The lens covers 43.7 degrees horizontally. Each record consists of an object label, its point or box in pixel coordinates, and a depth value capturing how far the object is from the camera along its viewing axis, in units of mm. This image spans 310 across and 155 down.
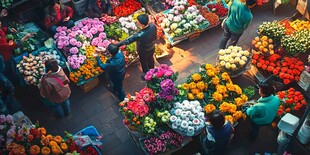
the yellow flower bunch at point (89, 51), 8086
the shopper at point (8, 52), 7211
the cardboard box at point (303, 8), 8961
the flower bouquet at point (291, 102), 7142
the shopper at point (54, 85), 6602
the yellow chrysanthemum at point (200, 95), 6941
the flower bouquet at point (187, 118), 6504
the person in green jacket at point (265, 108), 6203
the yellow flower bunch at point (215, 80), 7195
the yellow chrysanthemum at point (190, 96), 6945
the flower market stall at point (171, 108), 6566
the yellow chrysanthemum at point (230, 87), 7102
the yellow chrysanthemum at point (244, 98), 7031
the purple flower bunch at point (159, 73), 6934
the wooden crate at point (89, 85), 7949
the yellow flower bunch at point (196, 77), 7246
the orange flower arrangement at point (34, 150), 5676
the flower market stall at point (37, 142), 5744
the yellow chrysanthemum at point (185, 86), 7109
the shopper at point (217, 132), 5695
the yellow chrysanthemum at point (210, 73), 7287
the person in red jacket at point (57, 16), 8438
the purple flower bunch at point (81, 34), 8258
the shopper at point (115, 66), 6832
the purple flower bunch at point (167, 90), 6703
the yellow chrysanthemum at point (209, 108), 6723
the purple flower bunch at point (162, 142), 6492
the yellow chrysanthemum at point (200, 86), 7098
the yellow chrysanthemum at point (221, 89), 7027
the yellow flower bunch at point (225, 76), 7325
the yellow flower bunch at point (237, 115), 6766
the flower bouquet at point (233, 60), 7664
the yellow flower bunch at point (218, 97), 6914
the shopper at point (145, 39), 7090
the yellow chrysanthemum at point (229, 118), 6687
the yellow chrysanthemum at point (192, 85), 7125
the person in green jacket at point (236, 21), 7523
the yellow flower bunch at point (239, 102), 6938
